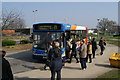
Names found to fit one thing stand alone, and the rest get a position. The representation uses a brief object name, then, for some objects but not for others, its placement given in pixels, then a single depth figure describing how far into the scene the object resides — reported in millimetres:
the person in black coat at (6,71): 4332
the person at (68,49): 12570
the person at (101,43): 16797
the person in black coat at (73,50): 12719
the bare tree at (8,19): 21703
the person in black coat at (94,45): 13978
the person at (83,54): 10008
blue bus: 12578
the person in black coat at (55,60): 6469
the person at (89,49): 11914
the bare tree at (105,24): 95275
